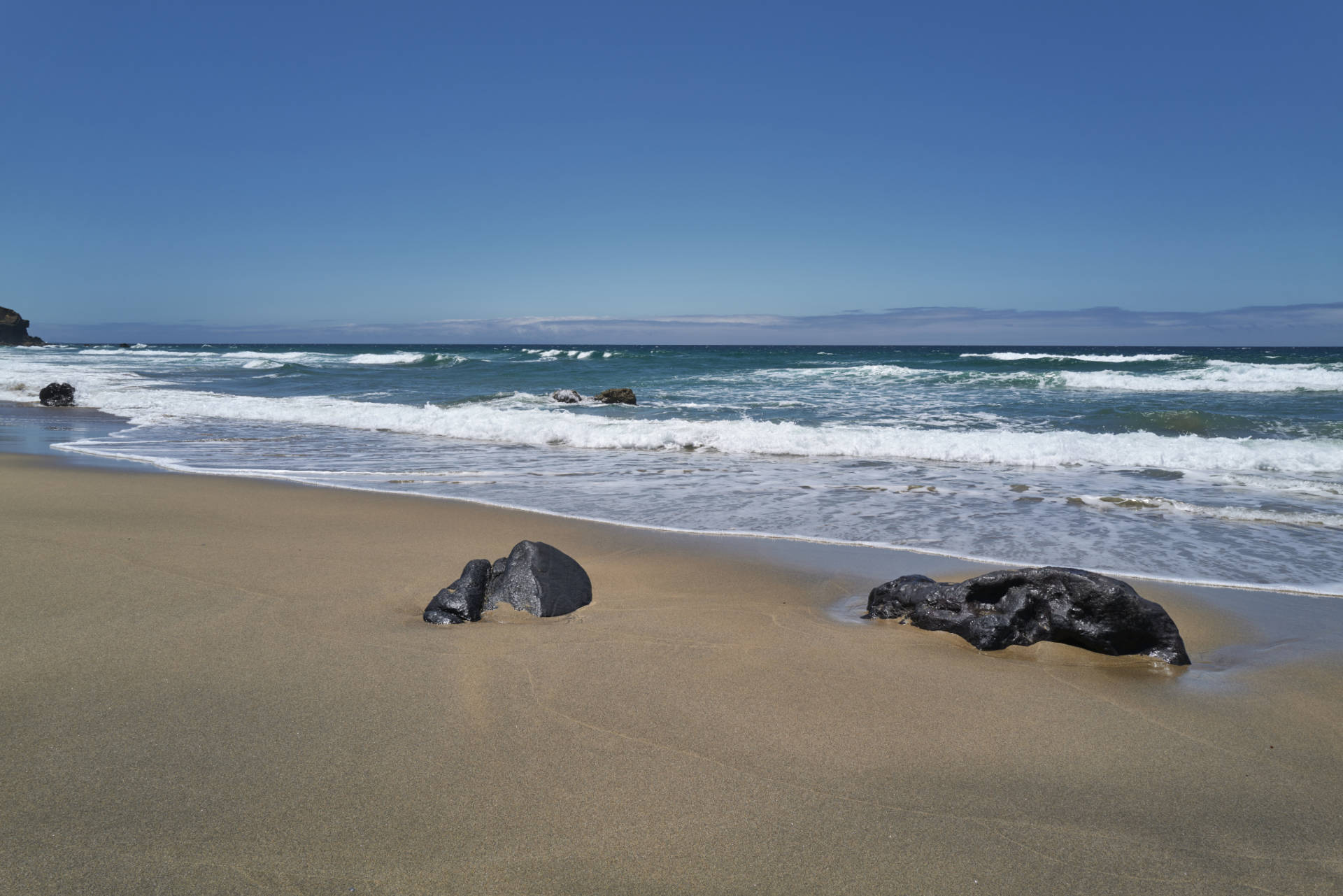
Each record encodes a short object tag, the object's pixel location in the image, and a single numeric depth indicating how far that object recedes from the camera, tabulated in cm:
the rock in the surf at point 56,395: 1661
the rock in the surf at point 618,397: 1825
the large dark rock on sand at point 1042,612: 309
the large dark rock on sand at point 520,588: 341
